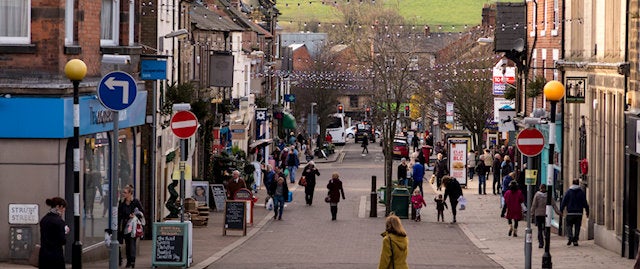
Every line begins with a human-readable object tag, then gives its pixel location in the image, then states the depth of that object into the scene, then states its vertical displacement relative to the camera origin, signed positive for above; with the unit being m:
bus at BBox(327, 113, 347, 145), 112.19 +0.66
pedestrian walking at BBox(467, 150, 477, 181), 59.28 -0.95
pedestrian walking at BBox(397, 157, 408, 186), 49.28 -1.32
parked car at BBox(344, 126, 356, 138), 127.12 +0.38
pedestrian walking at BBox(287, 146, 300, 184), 59.71 -1.23
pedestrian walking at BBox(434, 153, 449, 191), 54.15 -1.28
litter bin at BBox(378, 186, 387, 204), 45.70 -1.94
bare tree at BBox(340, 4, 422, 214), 45.63 +4.51
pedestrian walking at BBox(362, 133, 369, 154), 93.69 -0.30
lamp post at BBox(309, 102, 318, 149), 89.71 +0.71
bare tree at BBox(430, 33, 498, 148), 70.56 +2.67
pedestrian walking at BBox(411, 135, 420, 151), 87.44 -0.34
